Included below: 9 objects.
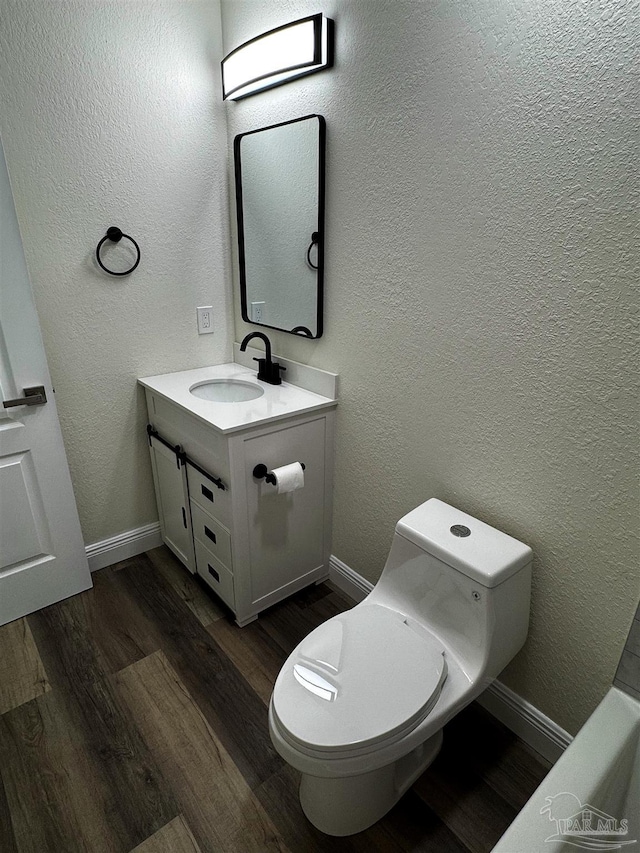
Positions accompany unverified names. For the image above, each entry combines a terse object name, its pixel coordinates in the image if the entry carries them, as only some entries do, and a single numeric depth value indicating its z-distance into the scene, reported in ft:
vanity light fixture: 4.76
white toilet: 3.33
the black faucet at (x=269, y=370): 6.35
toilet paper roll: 5.28
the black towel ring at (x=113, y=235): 5.77
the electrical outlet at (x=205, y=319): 6.89
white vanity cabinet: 5.32
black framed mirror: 5.42
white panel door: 5.04
